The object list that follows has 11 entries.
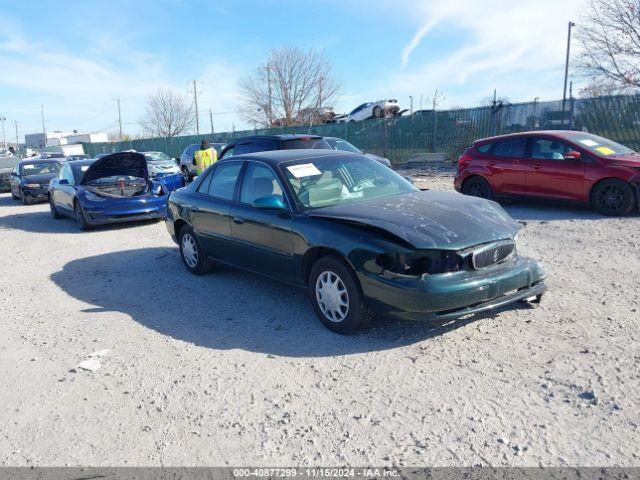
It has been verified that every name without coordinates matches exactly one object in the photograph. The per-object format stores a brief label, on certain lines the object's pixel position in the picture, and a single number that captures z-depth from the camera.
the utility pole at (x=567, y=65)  32.15
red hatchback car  9.05
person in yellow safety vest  13.58
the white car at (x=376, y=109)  29.02
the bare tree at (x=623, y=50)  22.52
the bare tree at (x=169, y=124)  64.21
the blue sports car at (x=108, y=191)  10.90
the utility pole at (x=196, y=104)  63.41
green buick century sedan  4.12
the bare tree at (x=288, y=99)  45.62
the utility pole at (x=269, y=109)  46.08
